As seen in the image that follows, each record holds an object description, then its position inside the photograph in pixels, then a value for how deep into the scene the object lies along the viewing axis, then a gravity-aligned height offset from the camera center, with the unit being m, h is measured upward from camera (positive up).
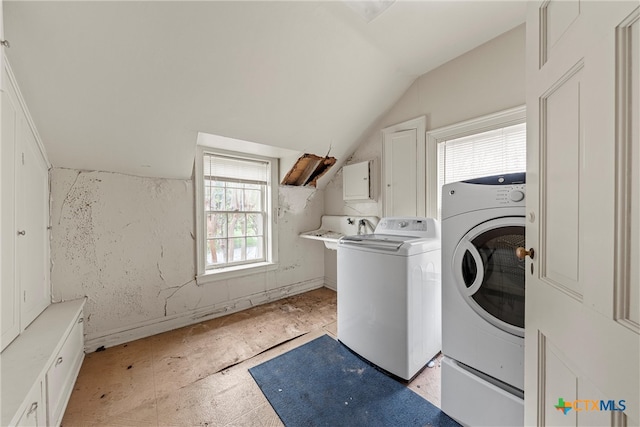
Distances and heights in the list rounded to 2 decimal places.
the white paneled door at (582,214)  0.43 -0.01
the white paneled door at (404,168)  2.43 +0.47
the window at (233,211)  2.65 +0.00
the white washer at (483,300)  1.16 -0.49
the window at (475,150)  1.85 +0.54
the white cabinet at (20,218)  1.24 -0.04
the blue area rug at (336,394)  1.39 -1.22
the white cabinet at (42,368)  0.96 -0.75
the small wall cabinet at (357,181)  2.87 +0.38
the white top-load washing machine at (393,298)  1.63 -0.65
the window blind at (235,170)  2.72 +0.52
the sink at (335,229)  2.98 -0.25
